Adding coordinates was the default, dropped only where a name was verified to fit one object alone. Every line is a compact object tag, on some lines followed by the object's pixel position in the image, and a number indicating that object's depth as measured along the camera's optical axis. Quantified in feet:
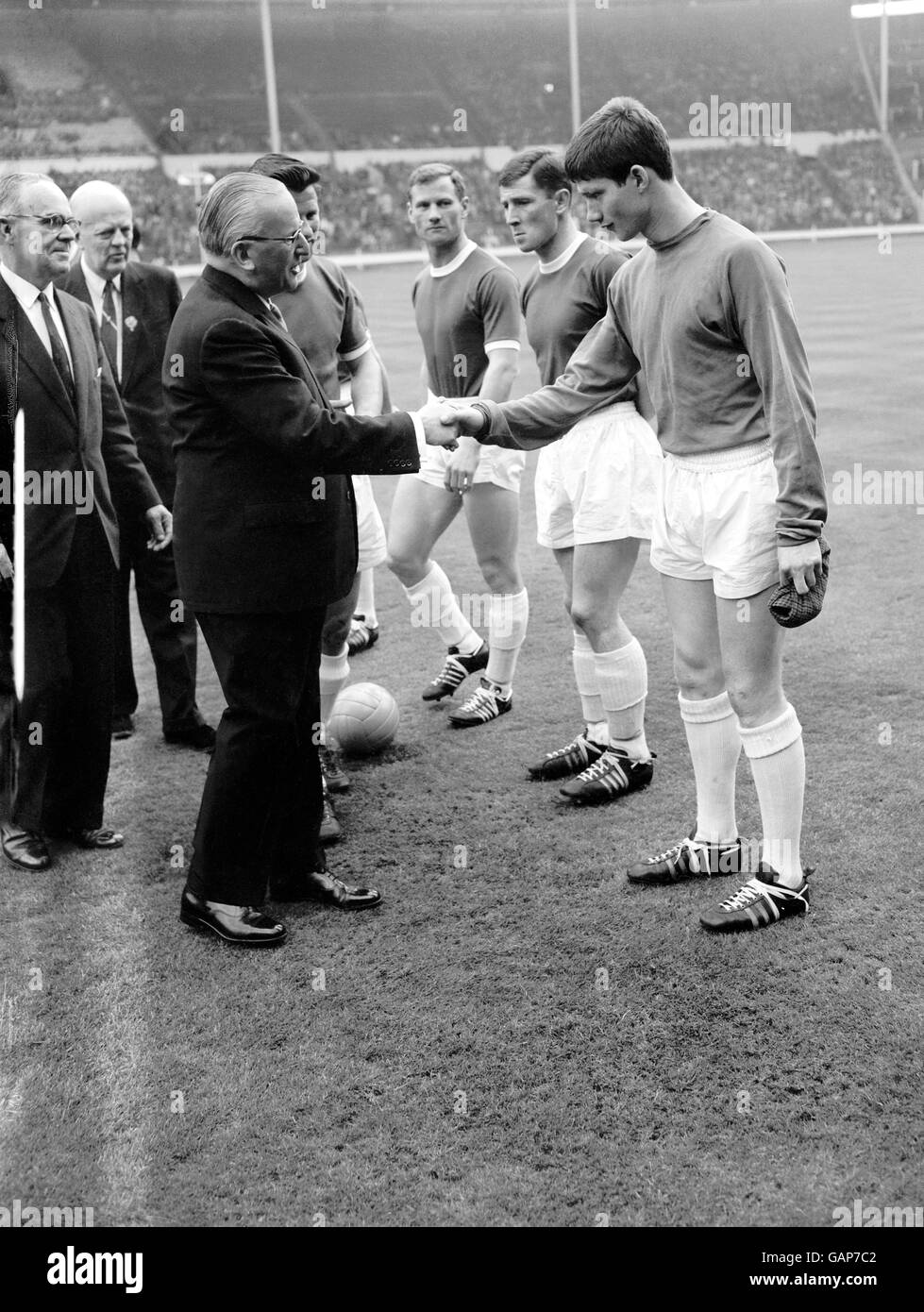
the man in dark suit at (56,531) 14.75
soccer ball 18.43
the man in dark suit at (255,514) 12.07
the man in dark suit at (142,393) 18.19
